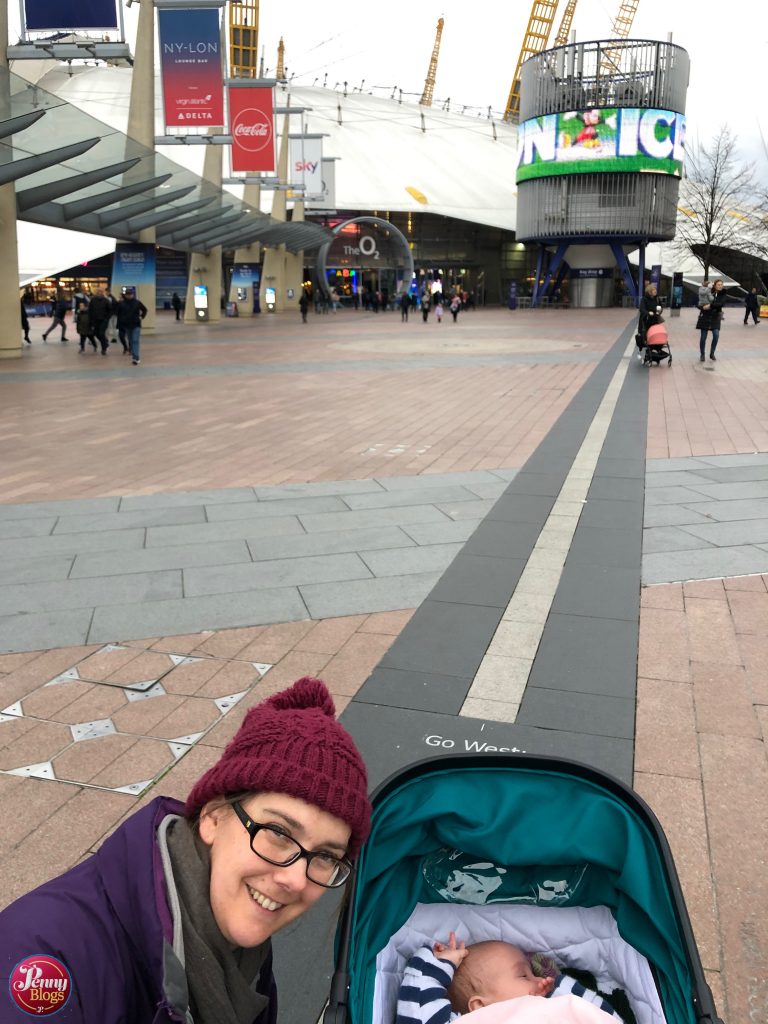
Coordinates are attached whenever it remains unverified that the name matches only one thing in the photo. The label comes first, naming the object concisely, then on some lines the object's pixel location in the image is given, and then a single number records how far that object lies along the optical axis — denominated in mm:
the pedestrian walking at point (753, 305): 33031
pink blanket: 1668
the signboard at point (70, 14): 14477
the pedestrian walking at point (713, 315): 18297
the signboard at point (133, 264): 23812
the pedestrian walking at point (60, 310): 26622
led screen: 49281
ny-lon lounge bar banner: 17703
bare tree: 58781
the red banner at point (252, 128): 22778
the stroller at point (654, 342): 17688
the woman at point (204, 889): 1284
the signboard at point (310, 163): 39688
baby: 2023
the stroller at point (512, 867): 2131
